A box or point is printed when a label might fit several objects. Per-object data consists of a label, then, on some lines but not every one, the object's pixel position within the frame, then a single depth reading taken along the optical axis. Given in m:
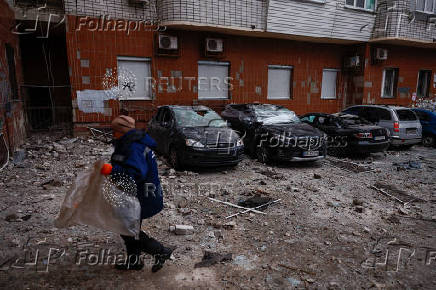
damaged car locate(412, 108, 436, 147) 11.03
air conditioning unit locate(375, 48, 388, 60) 13.93
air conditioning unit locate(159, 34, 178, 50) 10.54
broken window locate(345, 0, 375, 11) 13.22
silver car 9.88
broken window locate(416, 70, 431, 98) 16.50
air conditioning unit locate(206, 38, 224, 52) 11.25
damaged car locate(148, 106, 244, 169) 6.86
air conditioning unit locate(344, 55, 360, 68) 13.94
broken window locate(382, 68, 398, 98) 15.30
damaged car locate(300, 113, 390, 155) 8.73
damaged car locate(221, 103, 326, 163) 7.60
